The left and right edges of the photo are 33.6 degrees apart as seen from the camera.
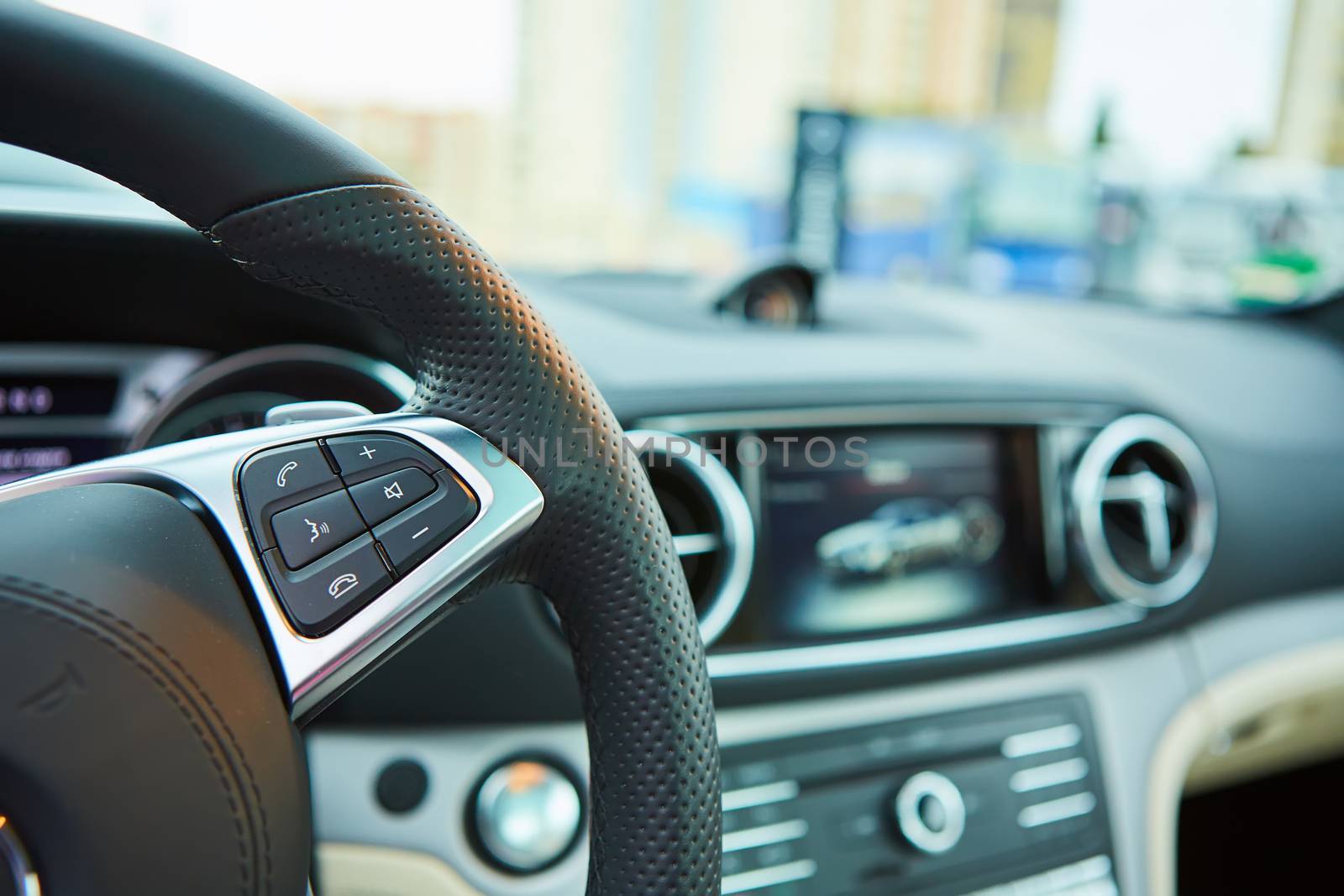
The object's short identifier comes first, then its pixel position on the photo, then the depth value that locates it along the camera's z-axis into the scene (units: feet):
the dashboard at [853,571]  2.58
